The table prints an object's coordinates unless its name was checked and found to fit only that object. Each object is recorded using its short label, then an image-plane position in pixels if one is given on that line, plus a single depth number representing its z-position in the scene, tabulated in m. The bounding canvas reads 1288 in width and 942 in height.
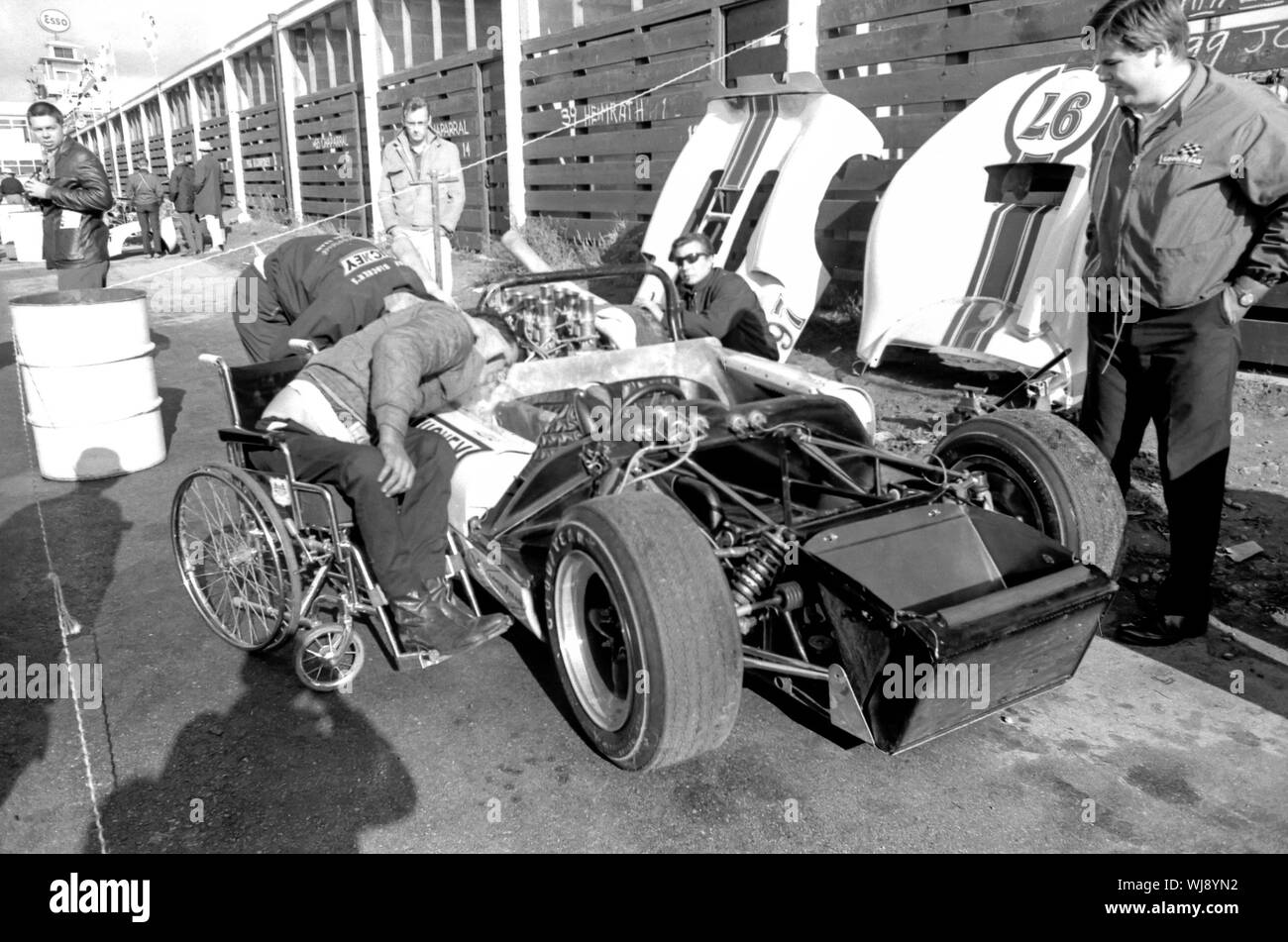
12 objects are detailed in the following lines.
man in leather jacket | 6.64
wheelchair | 3.32
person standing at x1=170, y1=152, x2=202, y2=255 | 17.57
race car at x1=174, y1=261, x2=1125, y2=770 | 2.49
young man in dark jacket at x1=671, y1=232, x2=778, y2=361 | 5.76
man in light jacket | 8.87
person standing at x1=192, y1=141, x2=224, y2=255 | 17.75
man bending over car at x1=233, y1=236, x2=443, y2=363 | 4.35
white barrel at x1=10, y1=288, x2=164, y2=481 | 5.46
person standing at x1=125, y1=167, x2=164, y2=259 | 18.14
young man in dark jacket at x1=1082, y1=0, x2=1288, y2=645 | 3.17
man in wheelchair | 3.26
